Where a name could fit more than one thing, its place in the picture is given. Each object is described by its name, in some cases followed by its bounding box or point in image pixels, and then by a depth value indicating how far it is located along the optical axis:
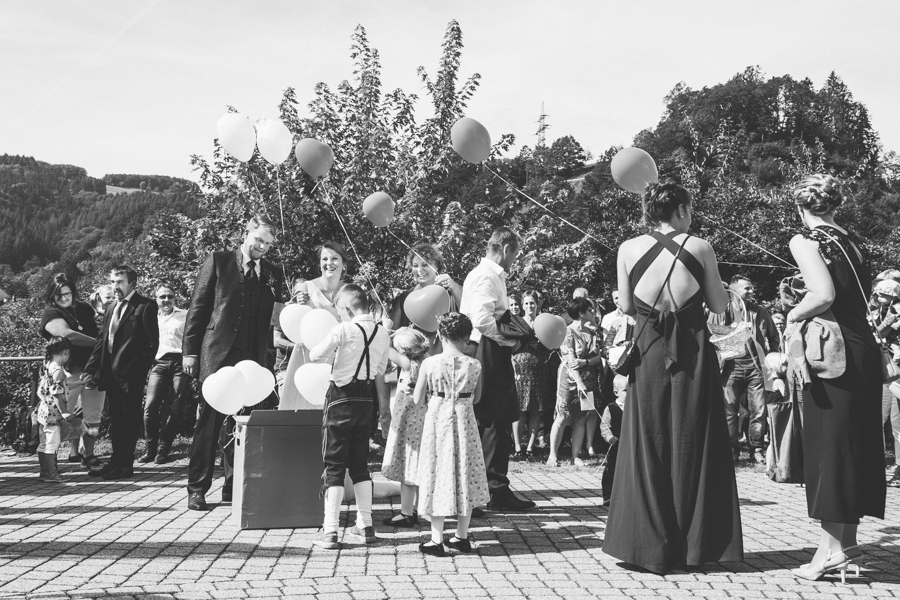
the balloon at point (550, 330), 6.88
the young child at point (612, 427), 6.24
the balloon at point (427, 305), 6.25
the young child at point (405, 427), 5.69
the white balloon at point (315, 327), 5.81
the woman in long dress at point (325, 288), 6.41
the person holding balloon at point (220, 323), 6.36
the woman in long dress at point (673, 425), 4.27
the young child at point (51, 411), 7.82
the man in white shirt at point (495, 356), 6.17
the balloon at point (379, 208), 7.65
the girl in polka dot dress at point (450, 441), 4.95
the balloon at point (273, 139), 7.69
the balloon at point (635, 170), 5.77
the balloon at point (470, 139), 7.23
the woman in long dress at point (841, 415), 4.31
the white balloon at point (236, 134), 7.51
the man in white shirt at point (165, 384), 9.53
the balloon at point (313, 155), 7.88
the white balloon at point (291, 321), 6.11
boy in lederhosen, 5.21
